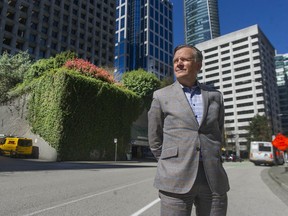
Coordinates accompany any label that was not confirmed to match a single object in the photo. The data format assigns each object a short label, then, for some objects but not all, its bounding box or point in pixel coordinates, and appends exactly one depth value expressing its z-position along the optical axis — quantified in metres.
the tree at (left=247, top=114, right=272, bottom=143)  90.94
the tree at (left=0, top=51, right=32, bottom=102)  32.27
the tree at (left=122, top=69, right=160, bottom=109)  41.44
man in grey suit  2.28
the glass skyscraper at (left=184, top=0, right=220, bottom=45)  192.88
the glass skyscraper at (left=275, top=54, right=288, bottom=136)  136.38
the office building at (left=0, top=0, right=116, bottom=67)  64.75
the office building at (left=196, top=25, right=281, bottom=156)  112.78
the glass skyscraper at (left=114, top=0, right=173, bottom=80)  117.56
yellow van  26.03
